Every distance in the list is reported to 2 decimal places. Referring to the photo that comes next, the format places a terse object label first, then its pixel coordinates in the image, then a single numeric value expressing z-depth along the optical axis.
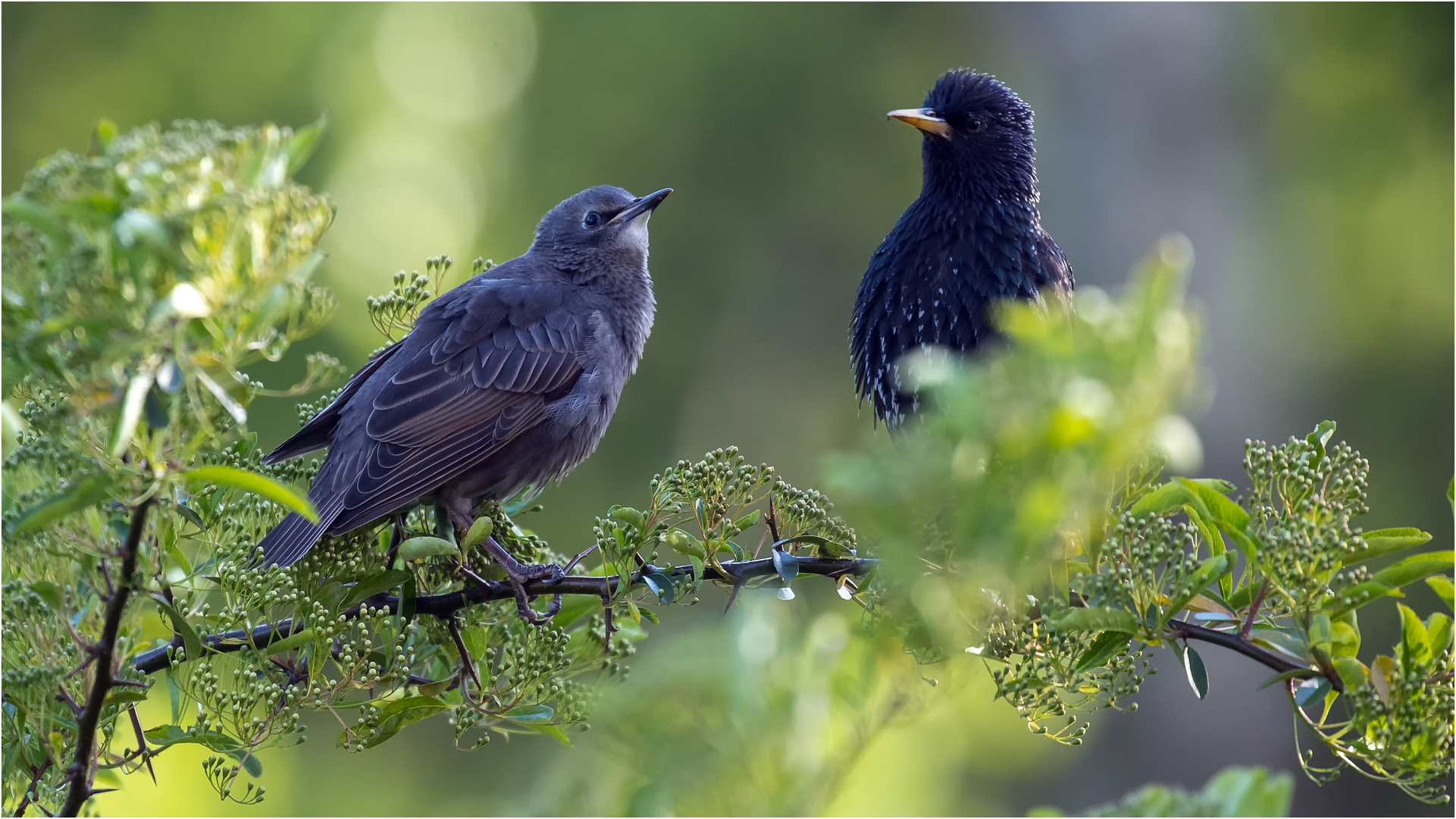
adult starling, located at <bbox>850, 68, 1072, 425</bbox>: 8.00
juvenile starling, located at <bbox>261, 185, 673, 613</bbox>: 7.95
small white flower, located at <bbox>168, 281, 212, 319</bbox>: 4.46
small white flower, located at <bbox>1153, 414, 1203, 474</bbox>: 3.67
